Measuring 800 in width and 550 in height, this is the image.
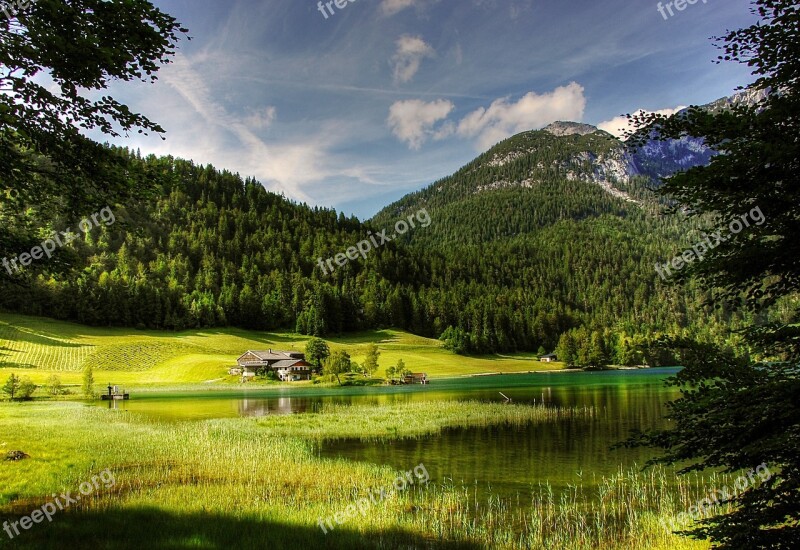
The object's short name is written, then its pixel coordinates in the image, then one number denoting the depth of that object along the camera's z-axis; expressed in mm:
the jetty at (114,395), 67750
